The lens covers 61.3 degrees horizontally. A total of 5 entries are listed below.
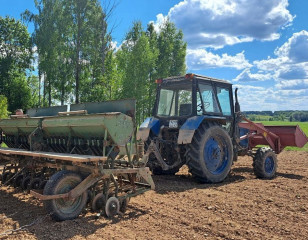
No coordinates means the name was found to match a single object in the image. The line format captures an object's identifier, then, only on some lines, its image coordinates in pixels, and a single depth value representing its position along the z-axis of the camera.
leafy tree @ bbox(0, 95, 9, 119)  15.27
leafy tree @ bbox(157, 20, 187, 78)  23.26
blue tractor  5.62
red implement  7.08
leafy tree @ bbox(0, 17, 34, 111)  23.70
